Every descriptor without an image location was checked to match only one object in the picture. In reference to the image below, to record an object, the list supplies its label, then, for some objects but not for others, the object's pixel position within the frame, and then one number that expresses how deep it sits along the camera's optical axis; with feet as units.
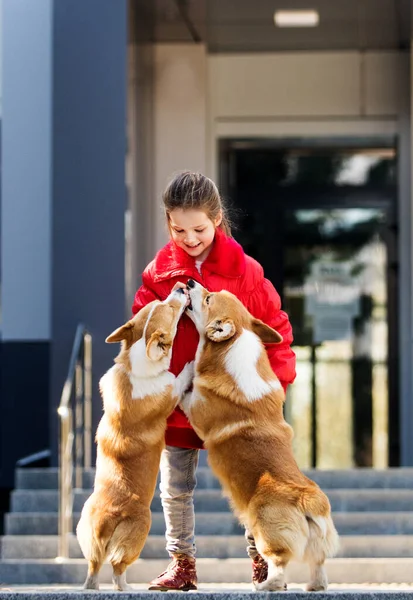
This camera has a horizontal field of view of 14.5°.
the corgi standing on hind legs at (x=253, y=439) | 17.15
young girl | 19.31
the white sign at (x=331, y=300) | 47.94
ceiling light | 41.91
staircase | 29.38
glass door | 47.58
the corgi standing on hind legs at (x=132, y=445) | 17.99
